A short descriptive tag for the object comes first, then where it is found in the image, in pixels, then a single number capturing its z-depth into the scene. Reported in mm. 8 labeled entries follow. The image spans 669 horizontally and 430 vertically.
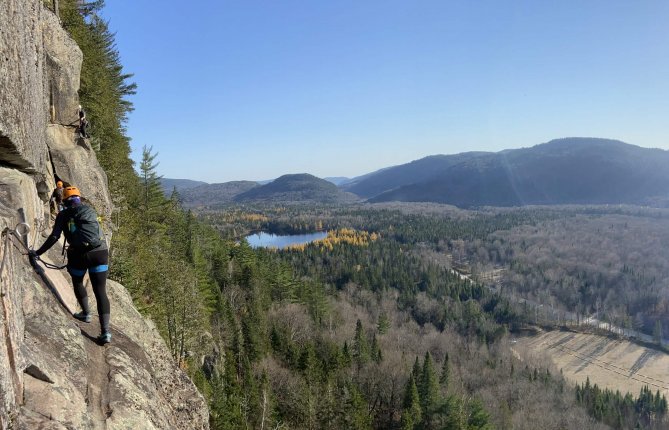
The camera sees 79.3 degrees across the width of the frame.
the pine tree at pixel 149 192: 30219
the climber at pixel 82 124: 17172
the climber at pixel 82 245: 8062
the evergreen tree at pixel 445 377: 53781
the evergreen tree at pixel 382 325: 71469
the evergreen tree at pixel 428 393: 42969
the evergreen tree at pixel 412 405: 39688
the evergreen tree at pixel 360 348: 51906
